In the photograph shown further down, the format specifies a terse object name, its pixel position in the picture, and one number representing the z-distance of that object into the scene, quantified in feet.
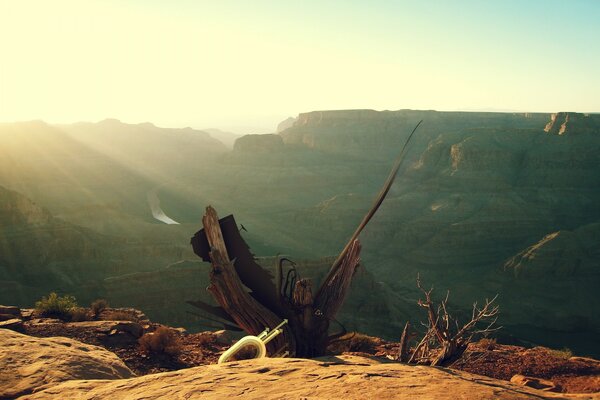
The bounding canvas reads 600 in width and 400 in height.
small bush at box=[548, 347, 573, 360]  45.22
